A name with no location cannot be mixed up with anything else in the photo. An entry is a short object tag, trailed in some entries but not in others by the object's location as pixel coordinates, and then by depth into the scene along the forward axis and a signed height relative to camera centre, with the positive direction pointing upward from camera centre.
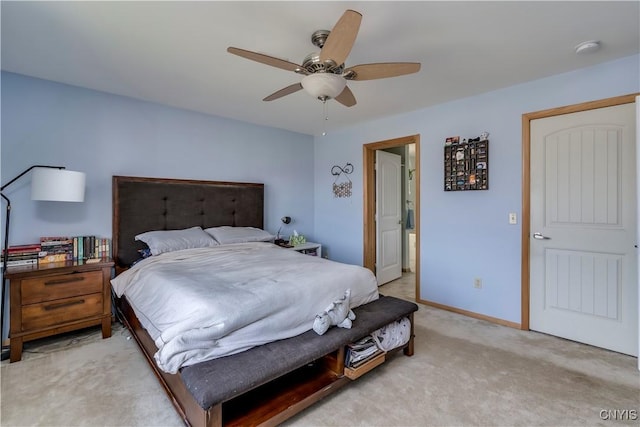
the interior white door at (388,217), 4.50 -0.09
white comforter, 1.58 -0.54
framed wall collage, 3.14 +0.51
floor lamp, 2.46 +0.20
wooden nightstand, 2.33 -0.73
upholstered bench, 1.39 -0.80
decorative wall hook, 4.54 +0.47
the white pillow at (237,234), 3.46 -0.27
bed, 1.49 -0.71
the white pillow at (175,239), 3.00 -0.29
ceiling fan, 1.60 +0.89
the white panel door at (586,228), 2.42 -0.15
